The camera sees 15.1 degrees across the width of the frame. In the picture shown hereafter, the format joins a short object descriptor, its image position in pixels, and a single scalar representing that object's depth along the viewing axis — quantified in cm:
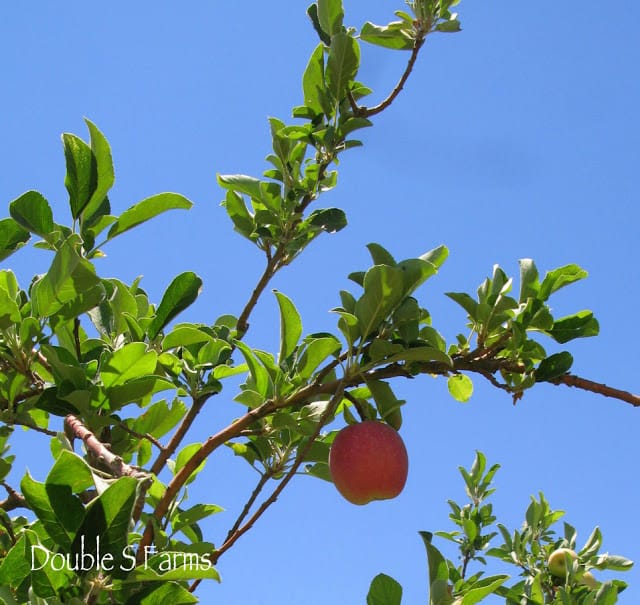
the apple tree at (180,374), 189
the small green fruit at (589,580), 281
